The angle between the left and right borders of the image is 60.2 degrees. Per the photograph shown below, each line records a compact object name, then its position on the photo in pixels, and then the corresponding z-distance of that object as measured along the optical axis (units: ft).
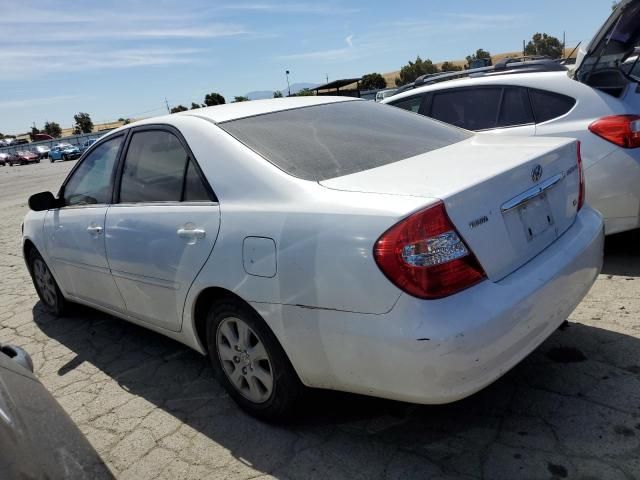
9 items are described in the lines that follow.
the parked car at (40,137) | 272.88
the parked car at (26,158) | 167.70
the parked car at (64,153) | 151.23
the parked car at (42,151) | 179.17
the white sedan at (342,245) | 6.78
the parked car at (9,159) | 170.60
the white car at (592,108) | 13.55
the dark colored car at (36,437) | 4.57
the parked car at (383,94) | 74.85
